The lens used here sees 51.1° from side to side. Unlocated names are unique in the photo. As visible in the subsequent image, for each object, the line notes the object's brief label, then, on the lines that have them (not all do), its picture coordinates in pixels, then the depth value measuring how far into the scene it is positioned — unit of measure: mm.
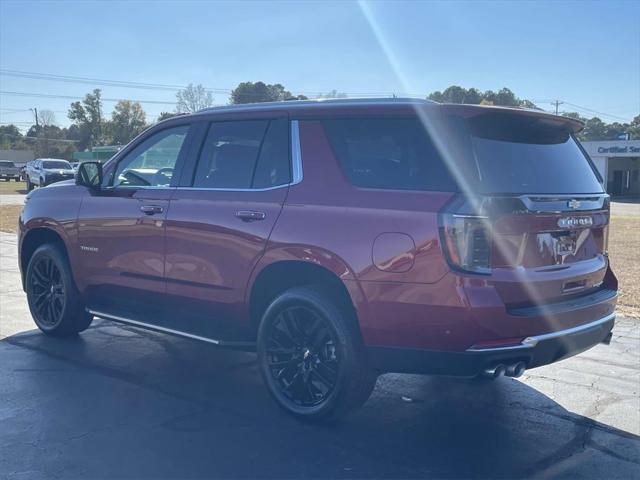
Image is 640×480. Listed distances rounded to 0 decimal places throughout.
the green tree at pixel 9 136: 105888
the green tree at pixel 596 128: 88925
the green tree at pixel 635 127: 89000
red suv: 3828
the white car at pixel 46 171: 35500
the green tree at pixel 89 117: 89625
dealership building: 52500
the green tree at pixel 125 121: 84938
